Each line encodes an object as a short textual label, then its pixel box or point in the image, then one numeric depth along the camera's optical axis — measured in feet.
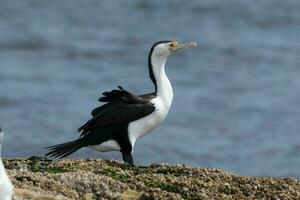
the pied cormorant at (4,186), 54.44
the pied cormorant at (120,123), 85.35
